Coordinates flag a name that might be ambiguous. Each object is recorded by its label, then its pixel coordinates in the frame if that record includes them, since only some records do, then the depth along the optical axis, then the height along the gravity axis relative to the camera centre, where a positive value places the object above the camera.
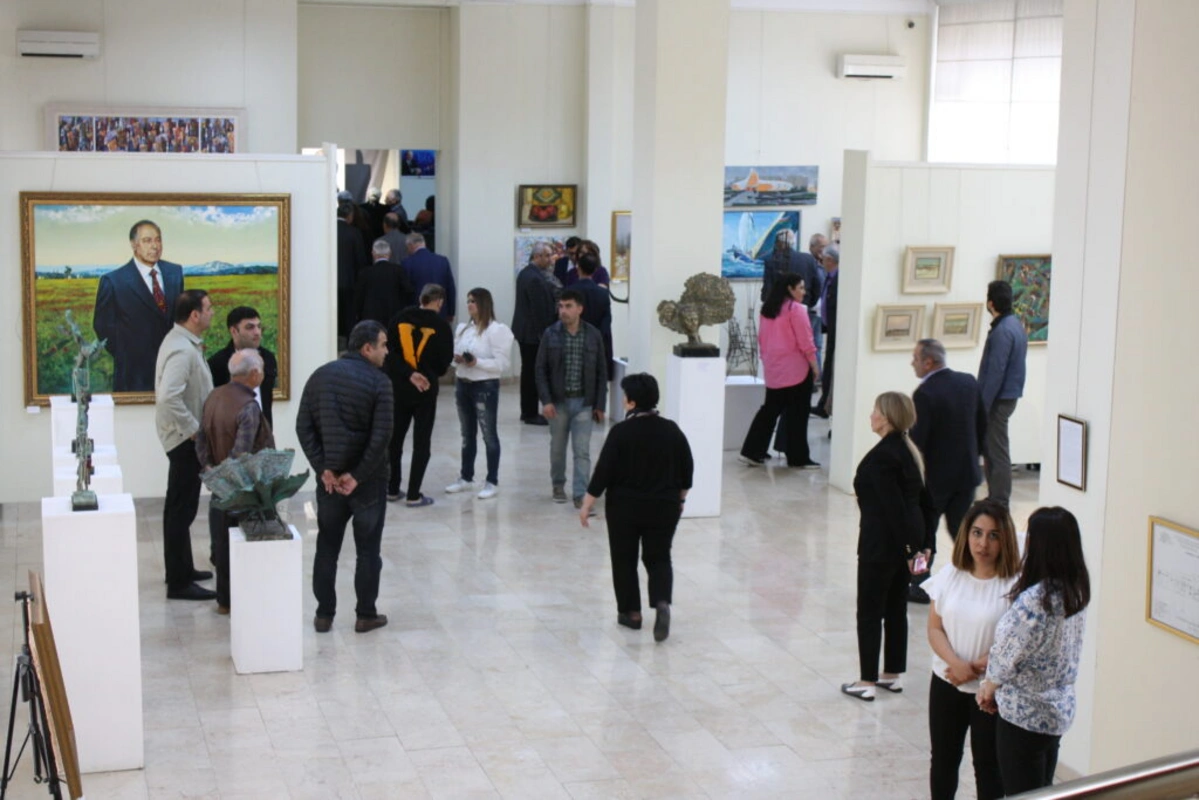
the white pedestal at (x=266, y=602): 7.67 -1.88
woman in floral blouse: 4.92 -1.33
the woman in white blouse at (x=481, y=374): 11.55 -1.02
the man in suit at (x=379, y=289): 15.02 -0.49
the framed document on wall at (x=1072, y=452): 6.51 -0.87
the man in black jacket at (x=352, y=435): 8.03 -1.05
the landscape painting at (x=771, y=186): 18.75 +0.81
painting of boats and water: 18.80 +0.12
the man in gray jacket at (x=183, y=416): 8.55 -1.03
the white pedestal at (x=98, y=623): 6.30 -1.66
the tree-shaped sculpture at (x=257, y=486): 7.59 -1.28
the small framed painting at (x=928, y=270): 12.14 -0.14
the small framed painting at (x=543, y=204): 17.89 +0.49
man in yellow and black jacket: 11.30 -0.94
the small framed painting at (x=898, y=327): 12.19 -0.62
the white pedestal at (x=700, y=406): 10.95 -1.17
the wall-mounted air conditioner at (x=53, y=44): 15.98 +2.05
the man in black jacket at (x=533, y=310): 14.95 -0.66
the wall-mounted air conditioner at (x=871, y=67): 18.83 +2.35
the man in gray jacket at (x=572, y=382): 11.22 -1.05
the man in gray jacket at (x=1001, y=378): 10.73 -0.91
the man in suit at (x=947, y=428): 8.78 -1.04
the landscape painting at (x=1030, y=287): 12.59 -0.27
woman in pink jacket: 12.95 -1.05
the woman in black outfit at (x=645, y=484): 8.13 -1.31
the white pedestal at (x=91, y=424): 9.16 -1.17
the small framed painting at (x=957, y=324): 12.39 -0.59
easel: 5.14 -1.70
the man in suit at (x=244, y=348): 9.10 -0.71
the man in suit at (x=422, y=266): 15.73 -0.25
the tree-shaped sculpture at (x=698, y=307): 11.11 -0.44
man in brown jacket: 8.14 -1.00
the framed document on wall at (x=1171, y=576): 5.79 -1.26
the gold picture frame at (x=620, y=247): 17.70 -0.01
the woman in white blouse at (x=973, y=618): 5.27 -1.31
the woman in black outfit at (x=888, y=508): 7.16 -1.23
